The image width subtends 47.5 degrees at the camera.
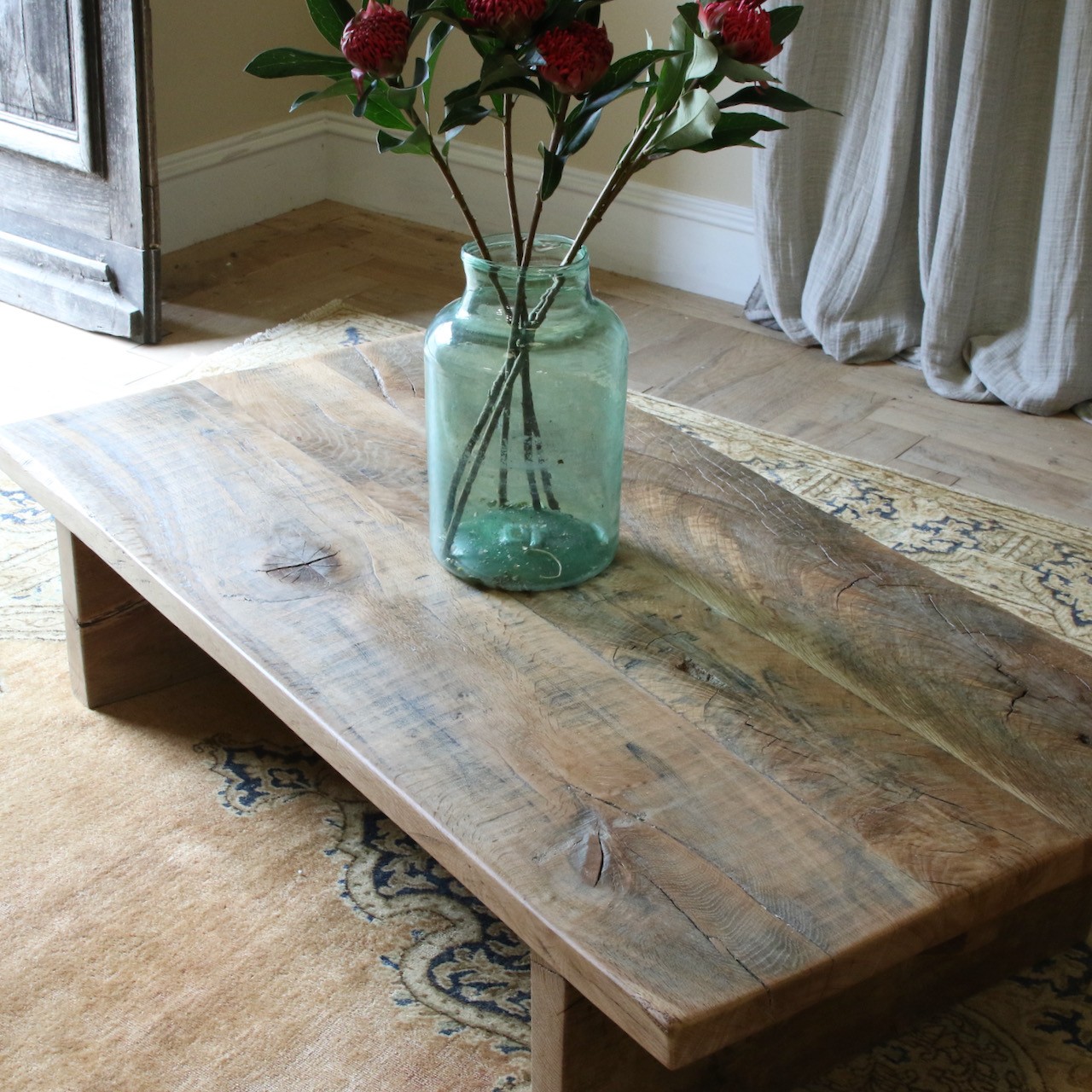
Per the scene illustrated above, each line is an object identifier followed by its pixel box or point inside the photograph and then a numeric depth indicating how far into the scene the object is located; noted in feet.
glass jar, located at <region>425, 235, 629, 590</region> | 3.30
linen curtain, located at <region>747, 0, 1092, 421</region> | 7.00
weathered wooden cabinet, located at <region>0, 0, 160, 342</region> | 7.56
